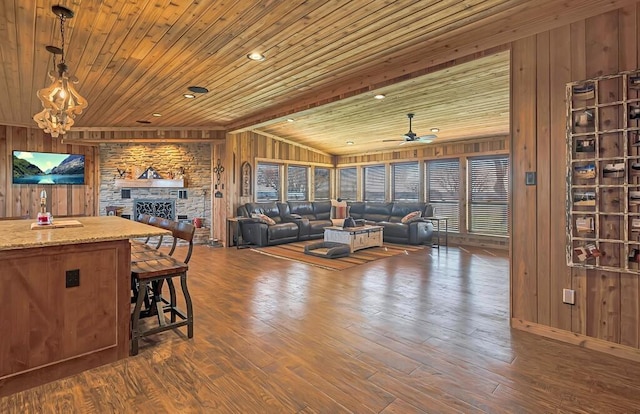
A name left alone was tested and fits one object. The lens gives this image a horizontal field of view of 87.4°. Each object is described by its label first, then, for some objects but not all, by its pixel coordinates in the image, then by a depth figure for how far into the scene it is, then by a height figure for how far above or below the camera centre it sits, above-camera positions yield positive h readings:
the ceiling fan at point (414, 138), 6.18 +1.29
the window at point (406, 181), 9.06 +0.70
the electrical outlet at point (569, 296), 2.73 -0.74
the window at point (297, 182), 9.64 +0.71
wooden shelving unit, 2.47 +0.26
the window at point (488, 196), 7.45 +0.24
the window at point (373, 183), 9.95 +0.71
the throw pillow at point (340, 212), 9.70 -0.16
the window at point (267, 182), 8.78 +0.67
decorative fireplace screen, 7.79 -0.01
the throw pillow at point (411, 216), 7.92 -0.23
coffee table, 6.70 -0.61
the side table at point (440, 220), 7.59 -0.34
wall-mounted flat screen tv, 7.15 +0.87
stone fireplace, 7.76 +0.53
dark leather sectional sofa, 7.60 -0.36
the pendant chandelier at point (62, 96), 2.82 +0.97
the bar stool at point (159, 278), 2.56 -0.57
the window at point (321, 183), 10.41 +0.73
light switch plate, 2.94 +0.25
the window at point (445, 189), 8.20 +0.44
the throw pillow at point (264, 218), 7.58 -0.27
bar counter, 2.05 -0.63
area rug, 5.73 -0.94
